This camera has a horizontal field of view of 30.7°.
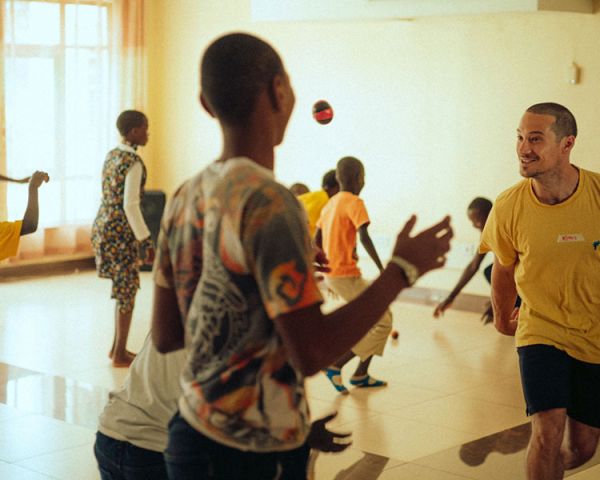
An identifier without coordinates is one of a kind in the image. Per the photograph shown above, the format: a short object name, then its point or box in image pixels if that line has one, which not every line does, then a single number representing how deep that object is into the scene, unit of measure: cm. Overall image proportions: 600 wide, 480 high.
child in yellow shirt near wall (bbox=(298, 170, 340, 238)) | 733
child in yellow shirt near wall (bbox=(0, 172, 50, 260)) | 464
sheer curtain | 1094
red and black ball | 858
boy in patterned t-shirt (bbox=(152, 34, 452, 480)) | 191
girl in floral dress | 698
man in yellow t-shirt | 382
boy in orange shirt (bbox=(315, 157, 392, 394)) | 668
